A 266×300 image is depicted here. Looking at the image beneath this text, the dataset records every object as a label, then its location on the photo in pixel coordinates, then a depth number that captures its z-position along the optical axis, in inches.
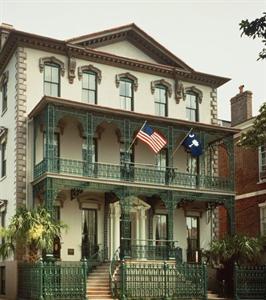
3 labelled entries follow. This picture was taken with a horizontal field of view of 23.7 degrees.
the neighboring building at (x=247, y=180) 1402.6
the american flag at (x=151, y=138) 1145.4
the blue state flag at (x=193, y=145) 1235.0
